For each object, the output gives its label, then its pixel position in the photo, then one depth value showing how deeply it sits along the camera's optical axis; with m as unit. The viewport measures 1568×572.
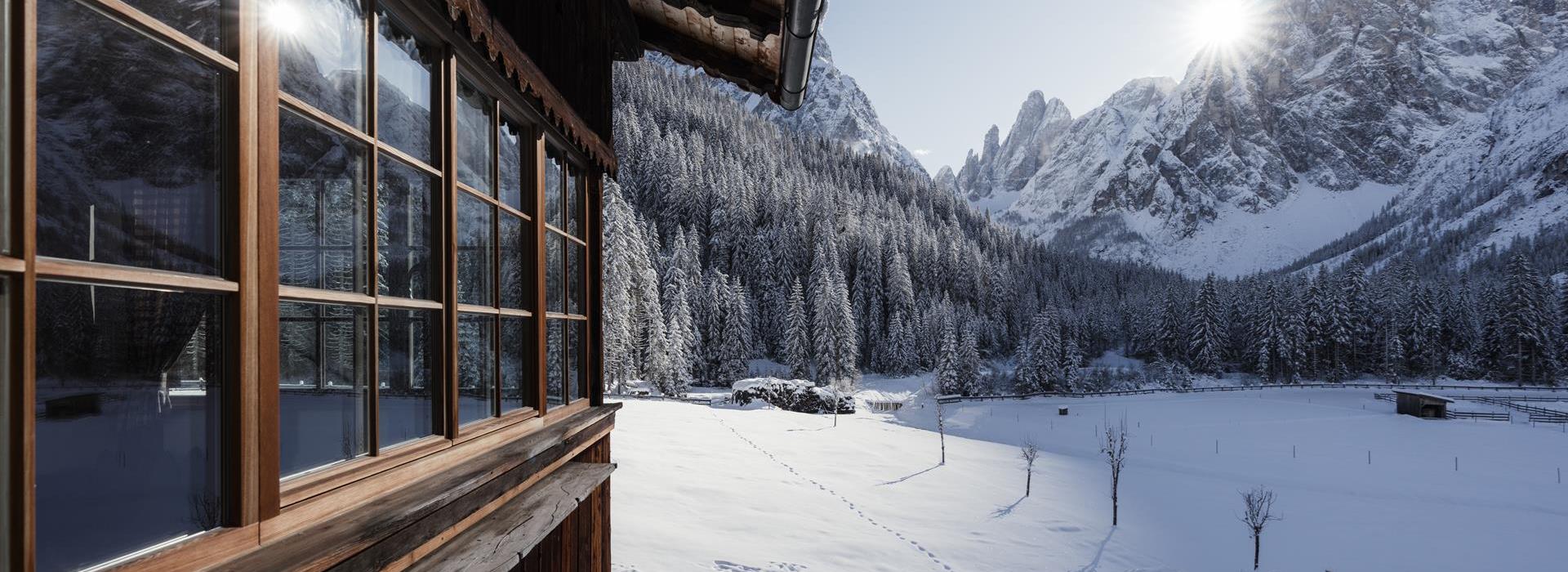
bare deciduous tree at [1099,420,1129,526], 18.79
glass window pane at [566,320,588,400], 4.48
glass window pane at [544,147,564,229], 4.01
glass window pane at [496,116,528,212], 3.31
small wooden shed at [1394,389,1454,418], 38.94
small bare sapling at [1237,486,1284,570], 16.12
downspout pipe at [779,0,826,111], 3.47
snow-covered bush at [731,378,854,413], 38.31
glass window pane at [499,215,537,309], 3.28
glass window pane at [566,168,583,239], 4.50
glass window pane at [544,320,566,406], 3.95
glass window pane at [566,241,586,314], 4.42
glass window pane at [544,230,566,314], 3.96
